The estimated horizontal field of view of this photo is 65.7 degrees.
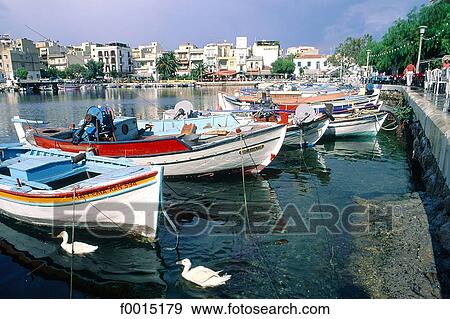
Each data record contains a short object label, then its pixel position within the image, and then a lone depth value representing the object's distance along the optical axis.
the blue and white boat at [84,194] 8.05
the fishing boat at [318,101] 26.19
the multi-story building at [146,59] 126.78
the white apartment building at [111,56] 117.19
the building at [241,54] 115.53
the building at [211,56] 116.75
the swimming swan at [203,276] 6.77
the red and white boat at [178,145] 12.94
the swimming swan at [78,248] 8.10
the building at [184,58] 123.12
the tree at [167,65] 107.94
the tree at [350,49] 81.84
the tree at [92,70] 108.75
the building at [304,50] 148.95
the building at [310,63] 112.76
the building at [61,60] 122.47
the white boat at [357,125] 21.69
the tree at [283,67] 105.26
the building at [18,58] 101.69
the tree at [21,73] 100.56
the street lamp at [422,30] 25.26
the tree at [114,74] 116.75
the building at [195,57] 120.88
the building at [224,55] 118.53
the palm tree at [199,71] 107.94
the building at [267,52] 123.31
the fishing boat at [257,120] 17.17
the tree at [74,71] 115.31
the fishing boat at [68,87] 99.16
